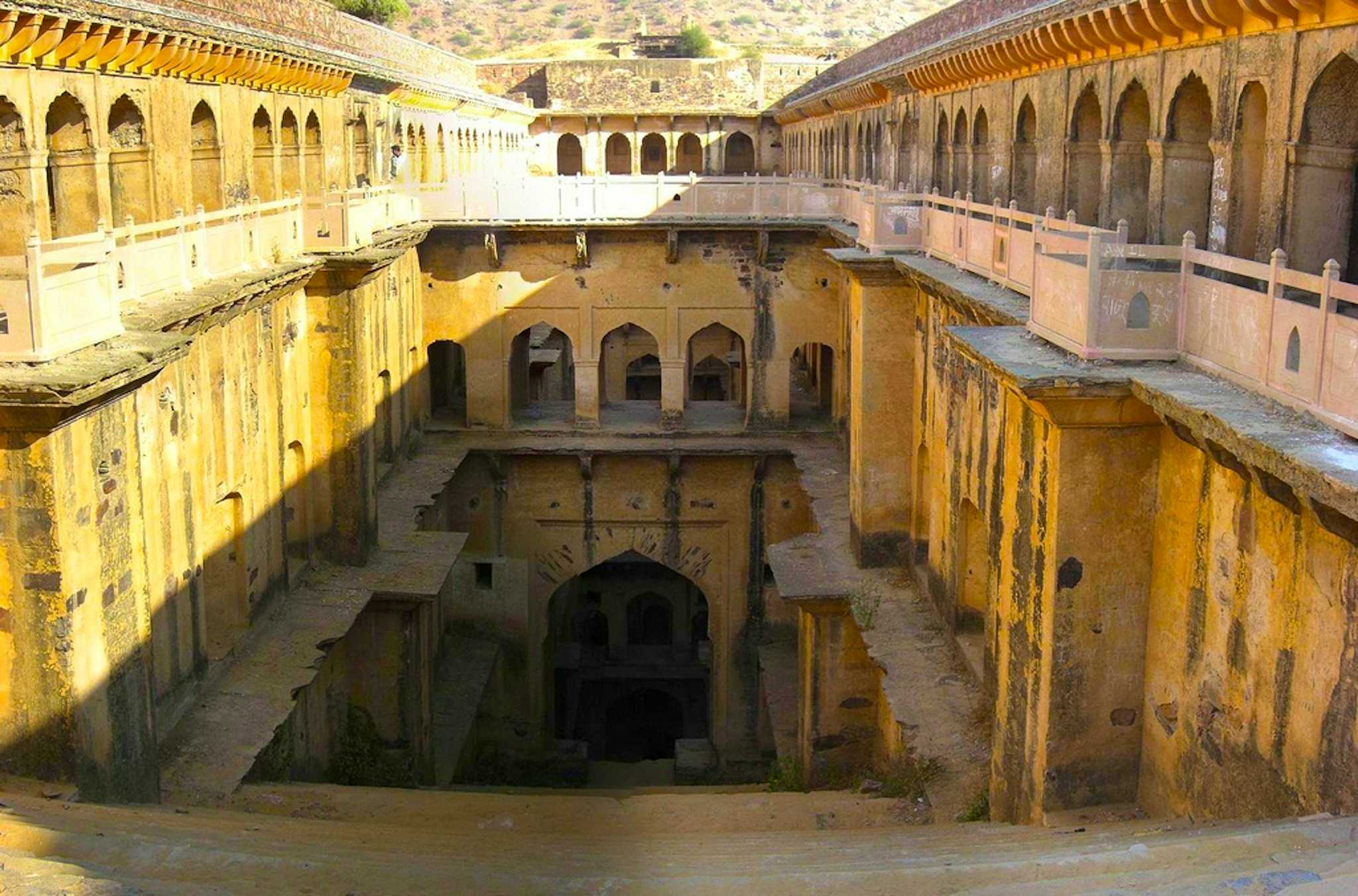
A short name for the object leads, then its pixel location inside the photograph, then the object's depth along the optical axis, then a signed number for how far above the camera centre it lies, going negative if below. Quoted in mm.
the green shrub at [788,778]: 16516 -6836
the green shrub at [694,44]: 56188 +5235
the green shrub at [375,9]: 46375 +5551
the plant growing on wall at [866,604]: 14938 -4410
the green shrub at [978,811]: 10672 -4601
